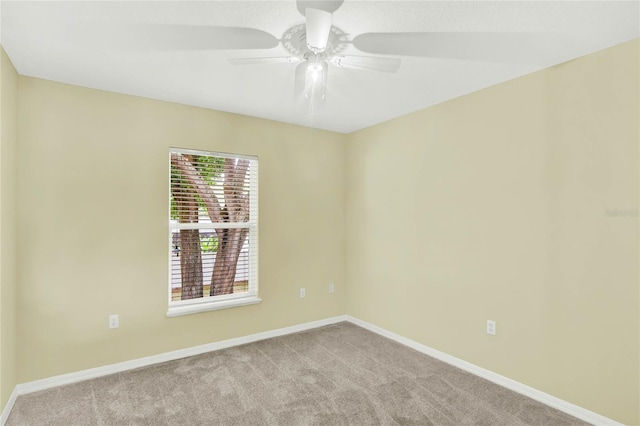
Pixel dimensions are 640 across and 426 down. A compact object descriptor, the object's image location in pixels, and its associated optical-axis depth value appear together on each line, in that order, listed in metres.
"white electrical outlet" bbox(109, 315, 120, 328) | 2.94
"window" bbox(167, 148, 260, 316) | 3.34
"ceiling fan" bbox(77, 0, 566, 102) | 1.99
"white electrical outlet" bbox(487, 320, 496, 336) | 2.81
